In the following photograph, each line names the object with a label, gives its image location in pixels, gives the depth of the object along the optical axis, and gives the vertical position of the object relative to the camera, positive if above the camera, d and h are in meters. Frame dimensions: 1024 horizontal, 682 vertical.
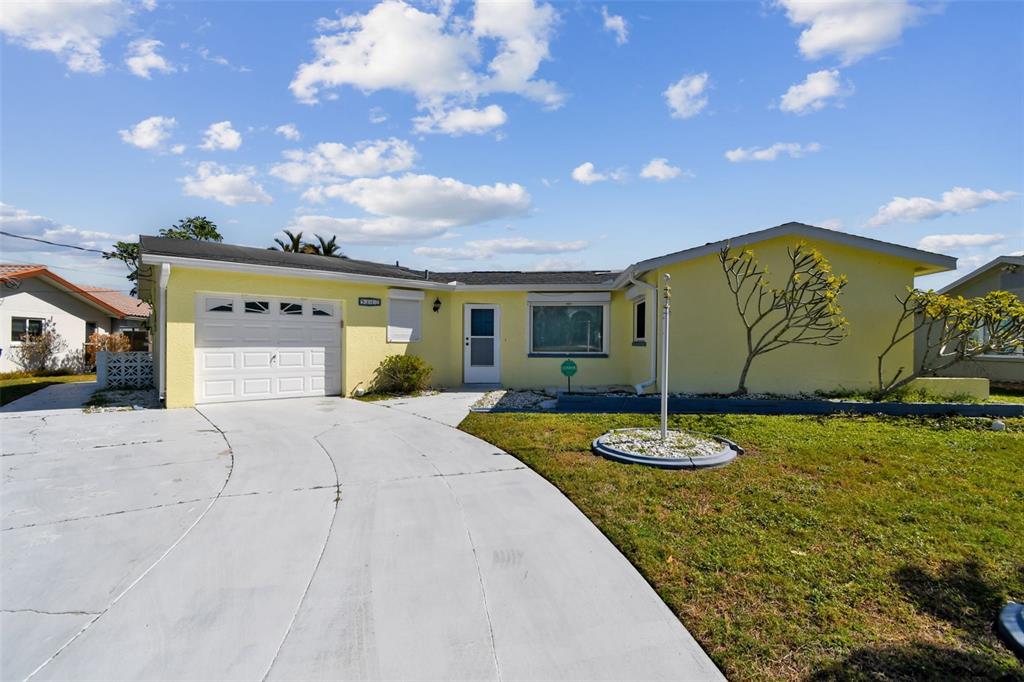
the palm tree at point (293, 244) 28.27 +6.17
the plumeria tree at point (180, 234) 29.64 +7.23
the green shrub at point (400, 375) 10.83 -0.65
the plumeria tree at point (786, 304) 8.72 +0.81
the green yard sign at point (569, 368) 10.26 -0.47
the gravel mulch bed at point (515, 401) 9.23 -1.13
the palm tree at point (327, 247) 28.80 +6.11
